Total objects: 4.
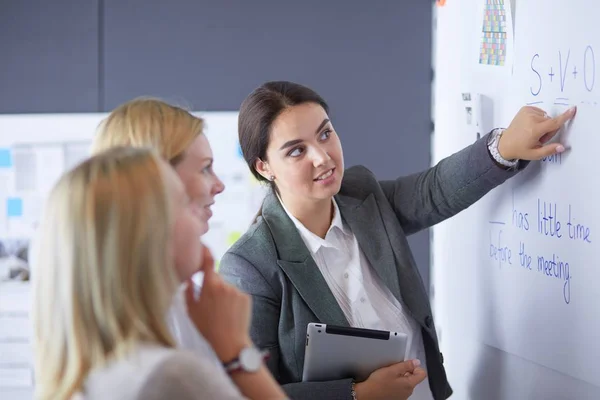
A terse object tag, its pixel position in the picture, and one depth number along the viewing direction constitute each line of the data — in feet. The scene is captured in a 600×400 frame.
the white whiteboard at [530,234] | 6.64
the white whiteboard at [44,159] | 10.60
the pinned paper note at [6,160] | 10.60
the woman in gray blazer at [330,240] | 7.26
